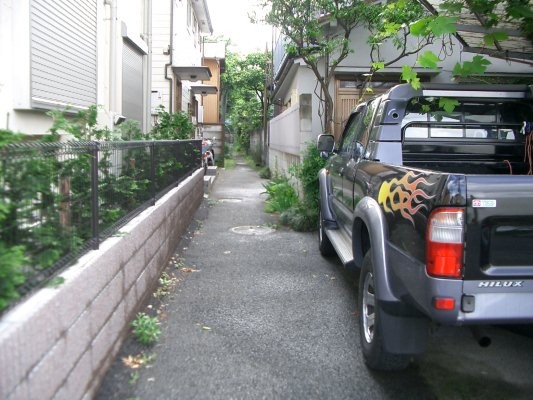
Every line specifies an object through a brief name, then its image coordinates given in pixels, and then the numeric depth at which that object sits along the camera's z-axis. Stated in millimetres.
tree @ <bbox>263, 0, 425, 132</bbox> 8883
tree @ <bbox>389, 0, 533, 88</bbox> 4023
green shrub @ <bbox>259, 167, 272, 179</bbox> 19189
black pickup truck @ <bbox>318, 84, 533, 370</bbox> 2793
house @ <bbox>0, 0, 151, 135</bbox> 4910
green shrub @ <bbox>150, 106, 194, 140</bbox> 9664
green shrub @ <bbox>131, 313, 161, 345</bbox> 4027
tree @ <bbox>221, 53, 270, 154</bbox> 32219
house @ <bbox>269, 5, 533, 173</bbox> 10070
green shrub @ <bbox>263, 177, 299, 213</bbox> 10023
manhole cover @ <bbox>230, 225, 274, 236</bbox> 8641
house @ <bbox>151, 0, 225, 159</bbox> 13148
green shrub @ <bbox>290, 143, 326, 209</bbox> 8930
